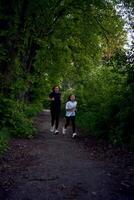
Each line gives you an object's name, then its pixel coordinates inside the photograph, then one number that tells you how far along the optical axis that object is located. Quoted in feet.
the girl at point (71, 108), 38.67
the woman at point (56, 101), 40.86
